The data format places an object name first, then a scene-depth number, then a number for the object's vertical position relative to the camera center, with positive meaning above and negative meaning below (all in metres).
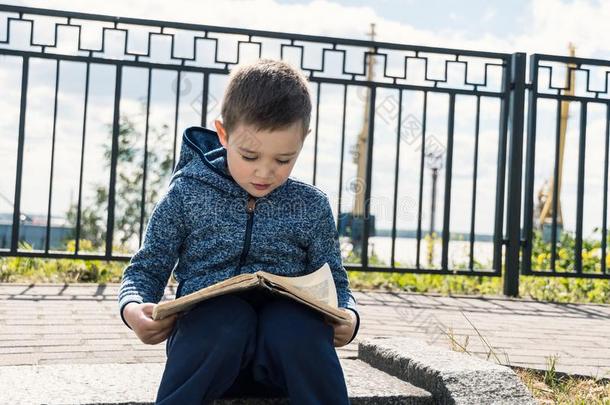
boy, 1.65 -0.10
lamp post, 5.27 +0.41
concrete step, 1.86 -0.46
